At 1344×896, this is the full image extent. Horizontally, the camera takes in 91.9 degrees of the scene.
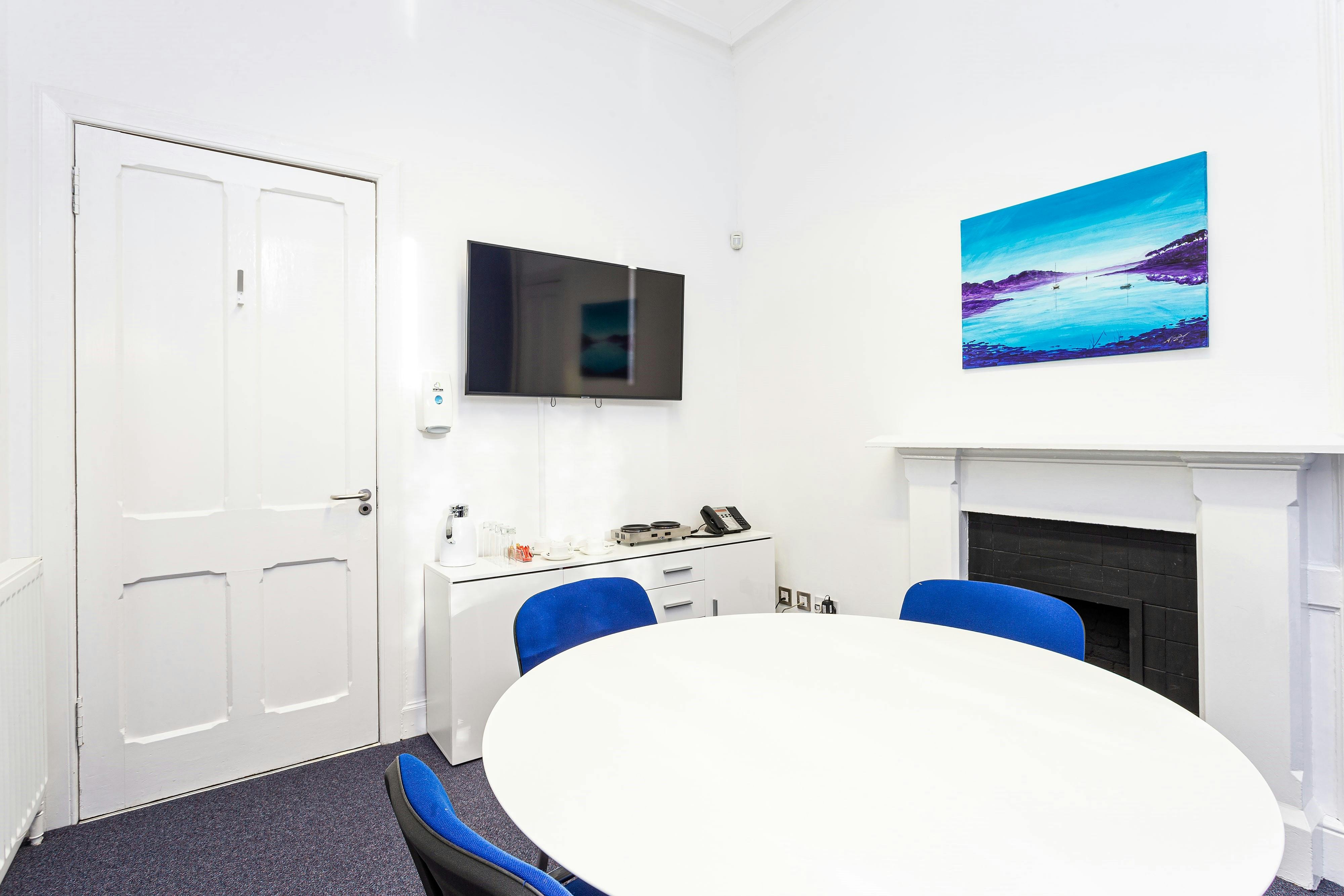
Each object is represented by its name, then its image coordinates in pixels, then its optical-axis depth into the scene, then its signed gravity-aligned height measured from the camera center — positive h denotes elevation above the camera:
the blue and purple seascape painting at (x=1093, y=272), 2.16 +0.65
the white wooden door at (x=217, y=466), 2.25 -0.06
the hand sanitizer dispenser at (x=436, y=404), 2.78 +0.20
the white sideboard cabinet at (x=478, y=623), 2.57 -0.71
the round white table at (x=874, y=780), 0.79 -0.51
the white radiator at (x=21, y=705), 1.73 -0.72
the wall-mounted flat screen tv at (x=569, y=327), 2.91 +0.60
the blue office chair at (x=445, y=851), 0.70 -0.46
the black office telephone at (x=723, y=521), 3.55 -0.40
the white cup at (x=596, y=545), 3.13 -0.47
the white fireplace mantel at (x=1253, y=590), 1.90 -0.43
